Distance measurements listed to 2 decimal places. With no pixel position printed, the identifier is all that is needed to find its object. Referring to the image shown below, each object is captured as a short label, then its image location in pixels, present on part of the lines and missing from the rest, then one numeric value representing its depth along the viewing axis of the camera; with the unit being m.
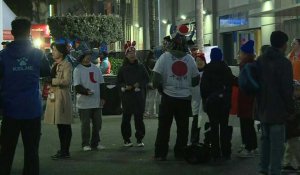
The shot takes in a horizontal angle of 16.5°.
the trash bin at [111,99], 28.66
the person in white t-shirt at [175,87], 16.18
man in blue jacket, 11.30
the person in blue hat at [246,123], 16.90
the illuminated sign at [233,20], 48.52
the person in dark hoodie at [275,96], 12.43
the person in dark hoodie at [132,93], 19.18
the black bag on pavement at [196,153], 15.71
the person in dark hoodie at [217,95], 16.20
